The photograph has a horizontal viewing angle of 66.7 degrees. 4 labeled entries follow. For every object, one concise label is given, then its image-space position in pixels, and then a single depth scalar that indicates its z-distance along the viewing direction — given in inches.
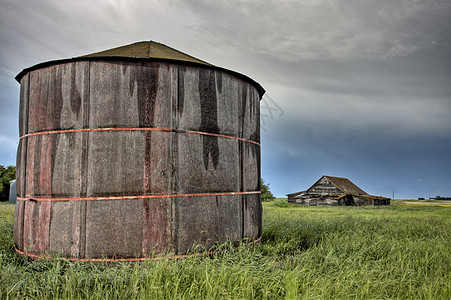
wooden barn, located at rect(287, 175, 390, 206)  1248.2
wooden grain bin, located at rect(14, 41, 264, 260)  243.9
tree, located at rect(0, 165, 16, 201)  1398.9
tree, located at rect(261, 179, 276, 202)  1685.5
